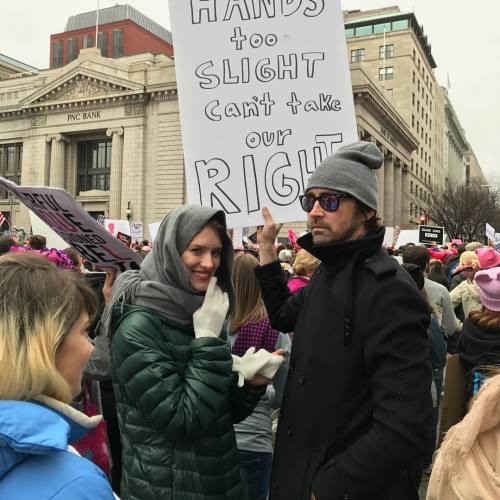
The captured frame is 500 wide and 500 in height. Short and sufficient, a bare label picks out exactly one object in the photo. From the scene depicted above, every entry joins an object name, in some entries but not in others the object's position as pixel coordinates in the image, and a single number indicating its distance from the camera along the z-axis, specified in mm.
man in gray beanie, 1772
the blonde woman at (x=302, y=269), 5074
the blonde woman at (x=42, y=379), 1077
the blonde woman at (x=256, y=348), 3066
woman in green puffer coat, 1985
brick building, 70125
